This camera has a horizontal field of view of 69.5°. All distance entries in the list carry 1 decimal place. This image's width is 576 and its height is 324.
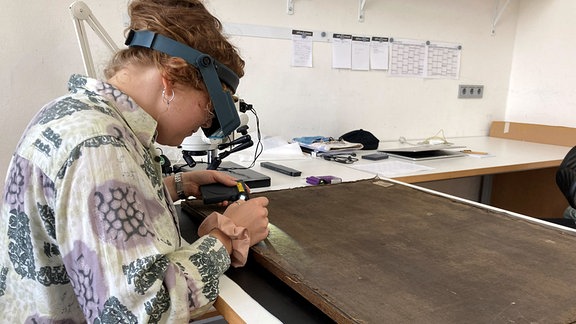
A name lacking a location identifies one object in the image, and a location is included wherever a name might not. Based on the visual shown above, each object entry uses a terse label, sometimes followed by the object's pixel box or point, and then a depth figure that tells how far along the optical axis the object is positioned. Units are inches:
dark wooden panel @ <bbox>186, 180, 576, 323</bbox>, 23.5
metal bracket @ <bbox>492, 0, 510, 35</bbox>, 109.2
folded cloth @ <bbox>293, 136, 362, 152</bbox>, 76.6
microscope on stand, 50.7
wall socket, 108.2
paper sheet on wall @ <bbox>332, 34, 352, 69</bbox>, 87.8
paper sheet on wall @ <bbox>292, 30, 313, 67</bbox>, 83.6
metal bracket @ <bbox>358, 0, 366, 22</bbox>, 88.4
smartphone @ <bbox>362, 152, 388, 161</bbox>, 74.3
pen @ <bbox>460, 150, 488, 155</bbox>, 84.0
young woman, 21.7
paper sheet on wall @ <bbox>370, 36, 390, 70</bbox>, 92.2
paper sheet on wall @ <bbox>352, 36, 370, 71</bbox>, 90.2
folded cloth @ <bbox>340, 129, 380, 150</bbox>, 84.7
